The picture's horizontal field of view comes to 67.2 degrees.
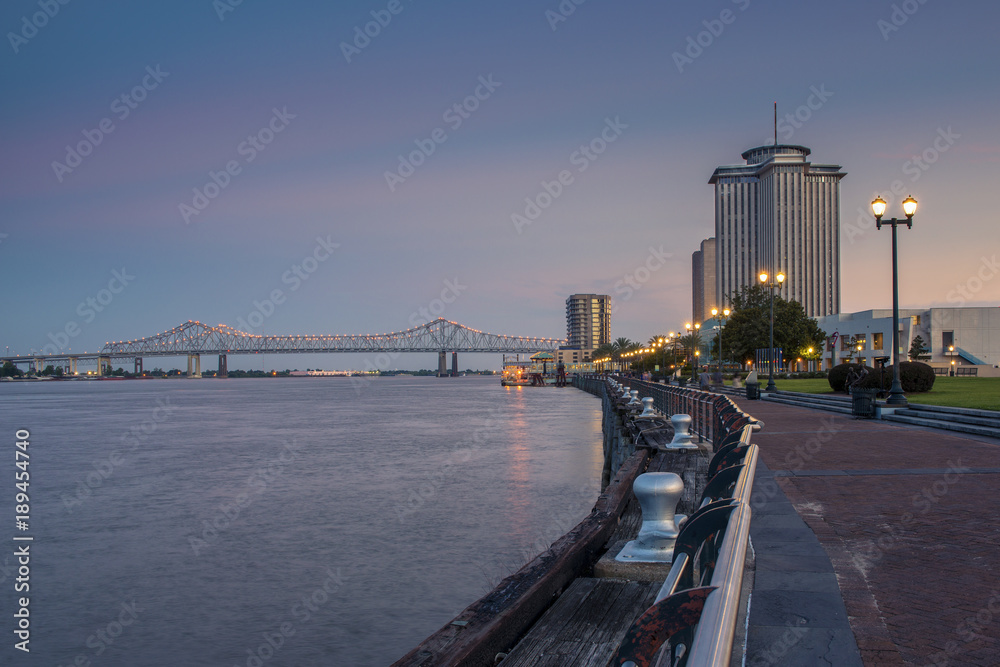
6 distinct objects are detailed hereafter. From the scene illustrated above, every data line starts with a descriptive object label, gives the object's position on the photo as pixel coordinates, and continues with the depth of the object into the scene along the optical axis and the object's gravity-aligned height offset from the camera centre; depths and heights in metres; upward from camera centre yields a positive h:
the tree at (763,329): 71.81 +3.17
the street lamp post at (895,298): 20.89 +1.83
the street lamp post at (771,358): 35.04 +0.15
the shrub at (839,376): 30.91 -0.59
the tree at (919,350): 75.81 +1.25
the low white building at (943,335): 79.69 +2.97
